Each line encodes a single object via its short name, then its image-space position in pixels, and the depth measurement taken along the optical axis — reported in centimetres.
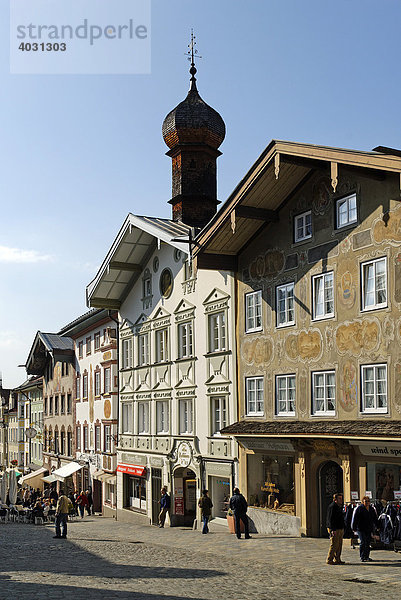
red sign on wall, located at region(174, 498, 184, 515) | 3216
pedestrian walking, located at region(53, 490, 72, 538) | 2547
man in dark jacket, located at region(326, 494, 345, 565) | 1705
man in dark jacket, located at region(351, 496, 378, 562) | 1753
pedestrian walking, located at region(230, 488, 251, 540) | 2386
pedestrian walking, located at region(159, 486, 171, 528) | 3188
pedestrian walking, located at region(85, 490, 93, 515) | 4400
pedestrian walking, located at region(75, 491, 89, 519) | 4194
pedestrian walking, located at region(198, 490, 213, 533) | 2709
